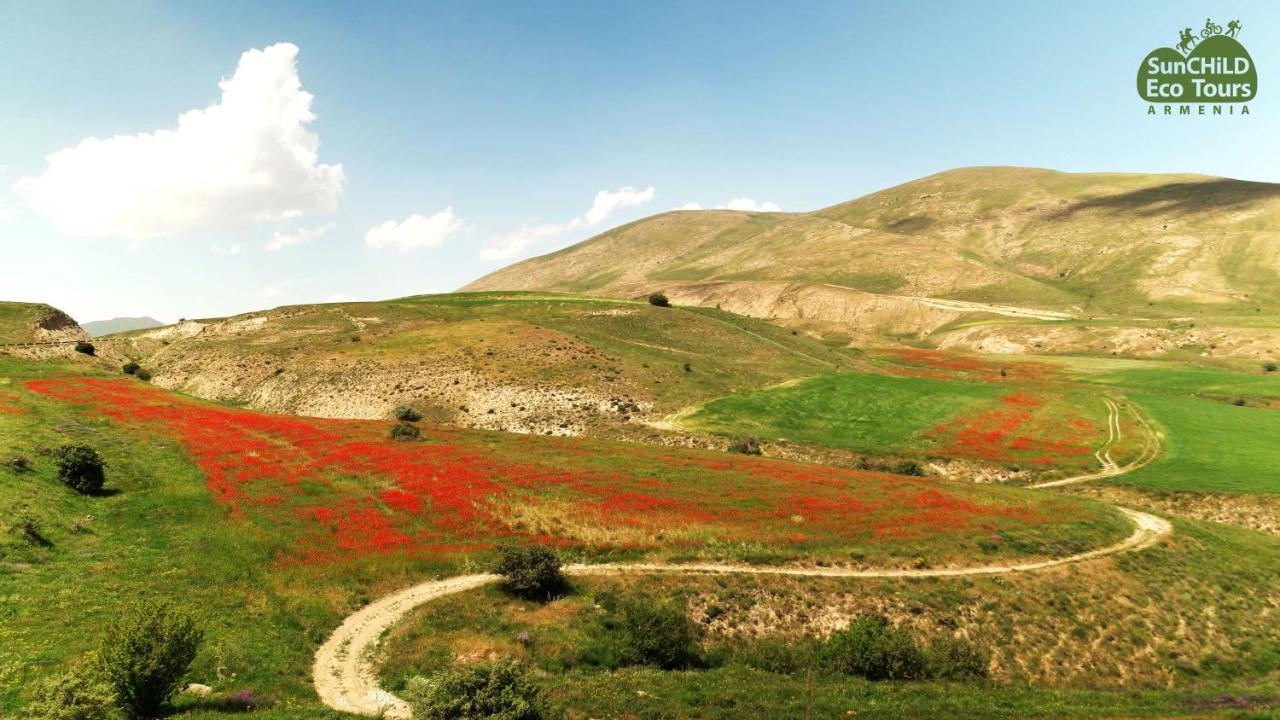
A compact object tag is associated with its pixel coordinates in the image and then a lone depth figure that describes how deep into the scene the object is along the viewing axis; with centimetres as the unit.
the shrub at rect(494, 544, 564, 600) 2747
